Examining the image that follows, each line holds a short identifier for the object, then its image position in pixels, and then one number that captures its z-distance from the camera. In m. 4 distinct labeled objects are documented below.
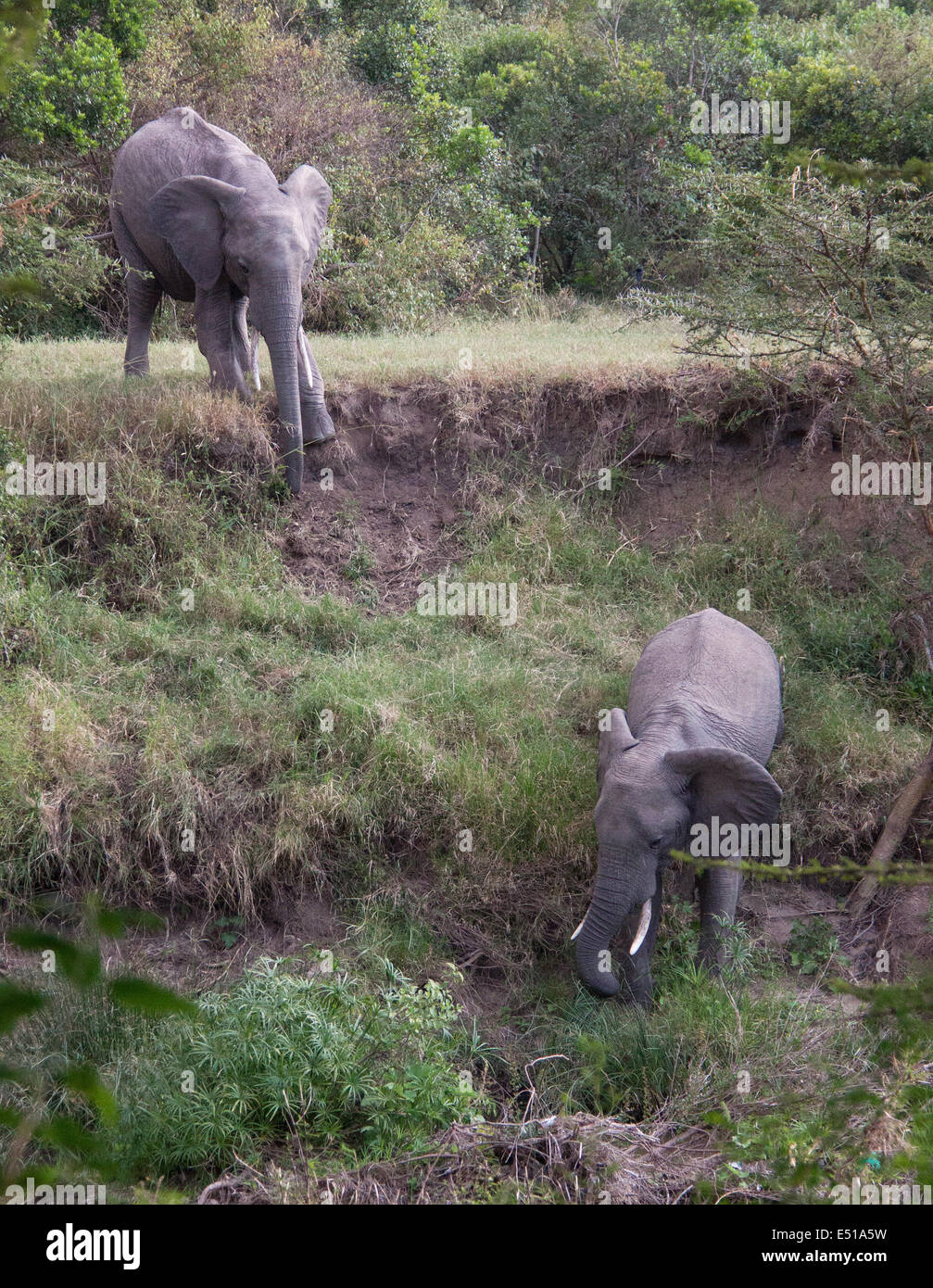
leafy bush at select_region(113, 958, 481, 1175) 9.62
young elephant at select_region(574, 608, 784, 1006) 11.69
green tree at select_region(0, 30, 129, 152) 25.02
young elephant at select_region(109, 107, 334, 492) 17.44
